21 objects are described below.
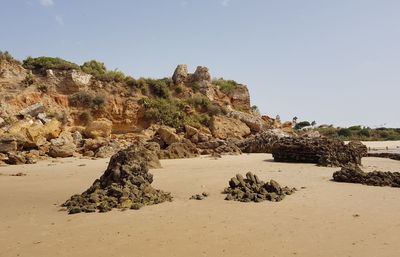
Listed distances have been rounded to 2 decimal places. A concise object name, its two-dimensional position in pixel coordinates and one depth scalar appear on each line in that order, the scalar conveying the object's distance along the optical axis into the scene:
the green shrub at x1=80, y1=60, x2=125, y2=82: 25.98
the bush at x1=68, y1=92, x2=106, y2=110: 23.28
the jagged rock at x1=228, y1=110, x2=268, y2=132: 25.11
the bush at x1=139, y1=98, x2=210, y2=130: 23.56
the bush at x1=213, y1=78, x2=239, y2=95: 30.34
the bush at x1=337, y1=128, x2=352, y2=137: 44.13
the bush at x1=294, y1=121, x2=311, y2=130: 60.00
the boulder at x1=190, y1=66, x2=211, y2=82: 29.27
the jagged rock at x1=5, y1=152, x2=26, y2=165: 13.06
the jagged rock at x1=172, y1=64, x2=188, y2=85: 28.80
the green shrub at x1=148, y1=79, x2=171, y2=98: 26.83
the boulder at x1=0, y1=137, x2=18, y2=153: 14.18
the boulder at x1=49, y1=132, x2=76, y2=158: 14.84
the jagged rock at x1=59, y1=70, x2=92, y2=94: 24.16
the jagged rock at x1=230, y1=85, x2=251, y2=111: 29.83
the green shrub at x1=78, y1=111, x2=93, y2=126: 22.48
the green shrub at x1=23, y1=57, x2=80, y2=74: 24.58
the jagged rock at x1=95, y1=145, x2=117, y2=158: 15.20
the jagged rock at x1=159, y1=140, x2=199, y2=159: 14.77
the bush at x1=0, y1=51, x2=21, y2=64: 23.56
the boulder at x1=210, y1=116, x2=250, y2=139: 22.30
